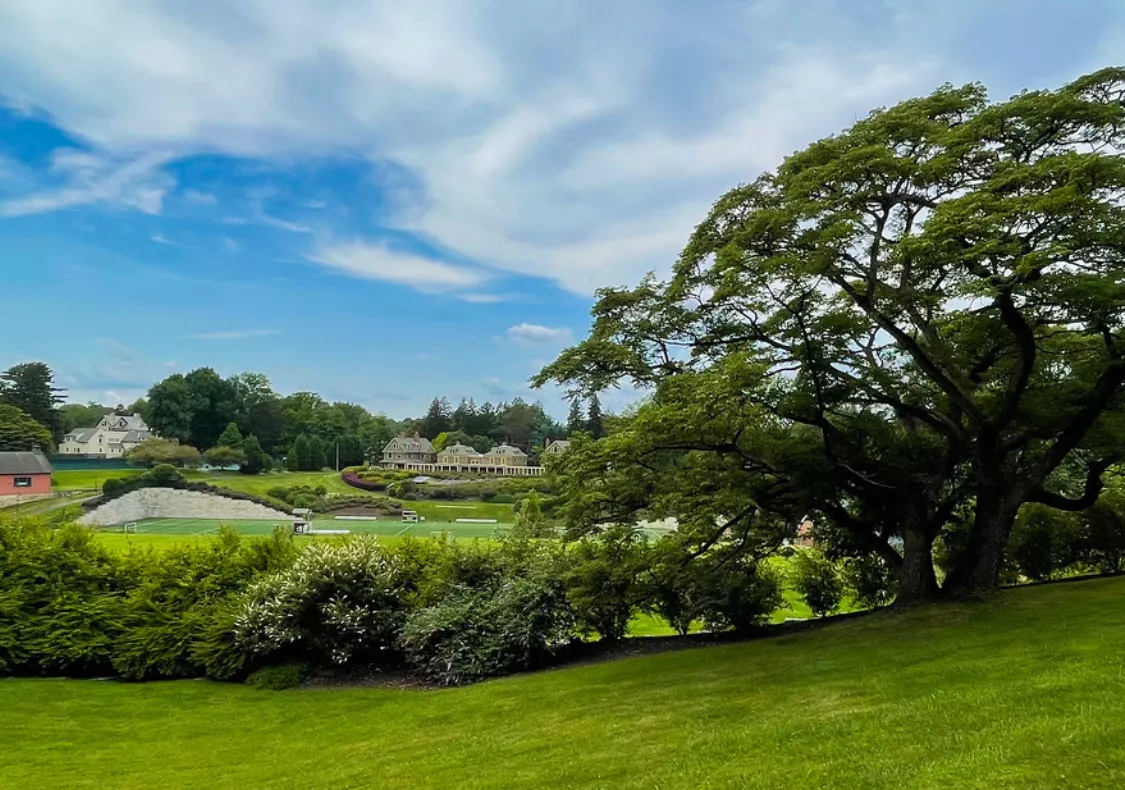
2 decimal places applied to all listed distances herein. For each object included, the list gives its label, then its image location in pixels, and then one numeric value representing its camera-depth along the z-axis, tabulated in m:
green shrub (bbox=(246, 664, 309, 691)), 11.11
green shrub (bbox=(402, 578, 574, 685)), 10.98
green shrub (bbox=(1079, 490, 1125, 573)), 13.55
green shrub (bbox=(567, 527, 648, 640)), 11.06
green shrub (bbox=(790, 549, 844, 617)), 13.42
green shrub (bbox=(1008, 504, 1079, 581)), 13.68
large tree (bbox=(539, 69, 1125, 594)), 7.91
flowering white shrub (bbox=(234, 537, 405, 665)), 11.38
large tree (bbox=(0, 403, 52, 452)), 61.56
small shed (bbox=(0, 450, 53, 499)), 47.91
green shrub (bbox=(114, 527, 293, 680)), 11.59
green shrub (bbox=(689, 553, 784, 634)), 11.79
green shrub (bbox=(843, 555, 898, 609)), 13.57
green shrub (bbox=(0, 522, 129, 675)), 11.71
